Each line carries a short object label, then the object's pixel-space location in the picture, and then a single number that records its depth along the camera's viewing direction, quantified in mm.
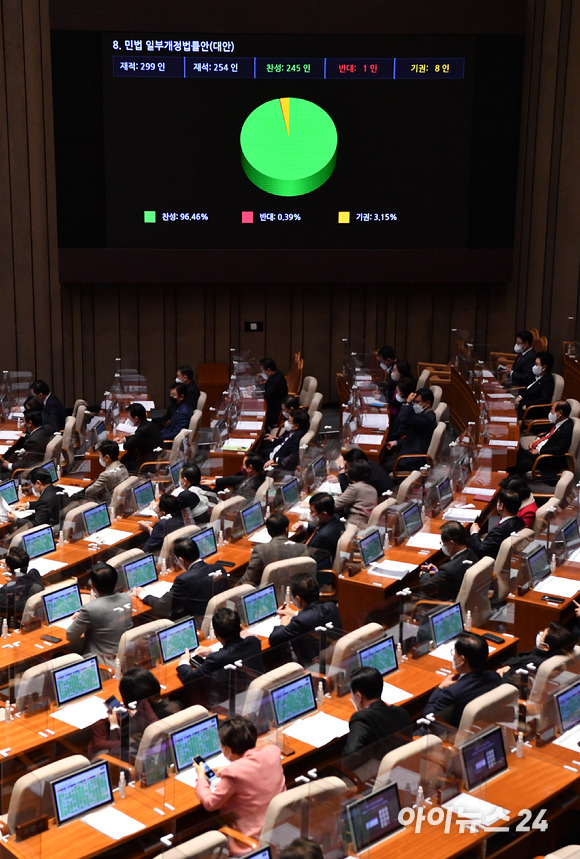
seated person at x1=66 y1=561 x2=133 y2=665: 6332
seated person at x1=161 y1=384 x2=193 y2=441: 11352
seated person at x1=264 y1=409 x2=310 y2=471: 10258
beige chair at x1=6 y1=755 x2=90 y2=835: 4543
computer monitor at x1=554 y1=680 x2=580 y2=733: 5328
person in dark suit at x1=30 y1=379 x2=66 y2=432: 11719
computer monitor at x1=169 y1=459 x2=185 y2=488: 9305
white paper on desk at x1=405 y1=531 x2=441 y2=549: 7805
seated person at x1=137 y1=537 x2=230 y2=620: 6879
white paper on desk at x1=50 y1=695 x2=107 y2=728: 5543
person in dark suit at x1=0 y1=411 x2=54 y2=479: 10156
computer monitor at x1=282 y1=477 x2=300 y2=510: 8758
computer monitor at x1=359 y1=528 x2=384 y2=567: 7535
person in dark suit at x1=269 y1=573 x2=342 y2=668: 6328
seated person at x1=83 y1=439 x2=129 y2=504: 8836
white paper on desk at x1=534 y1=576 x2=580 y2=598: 6977
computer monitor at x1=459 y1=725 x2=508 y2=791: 4832
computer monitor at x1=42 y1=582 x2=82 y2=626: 6770
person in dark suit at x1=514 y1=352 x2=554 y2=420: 11562
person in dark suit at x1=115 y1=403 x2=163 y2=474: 10477
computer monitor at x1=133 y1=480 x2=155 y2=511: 8773
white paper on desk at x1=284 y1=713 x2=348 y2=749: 5360
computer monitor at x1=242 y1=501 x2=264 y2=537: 8234
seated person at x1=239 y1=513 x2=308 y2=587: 7242
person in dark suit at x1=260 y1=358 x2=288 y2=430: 12219
